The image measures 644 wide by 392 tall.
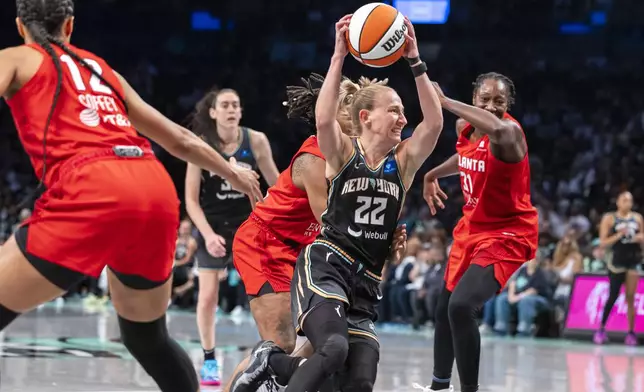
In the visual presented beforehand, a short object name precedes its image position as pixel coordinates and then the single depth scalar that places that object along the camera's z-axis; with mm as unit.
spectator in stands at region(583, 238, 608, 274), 13289
